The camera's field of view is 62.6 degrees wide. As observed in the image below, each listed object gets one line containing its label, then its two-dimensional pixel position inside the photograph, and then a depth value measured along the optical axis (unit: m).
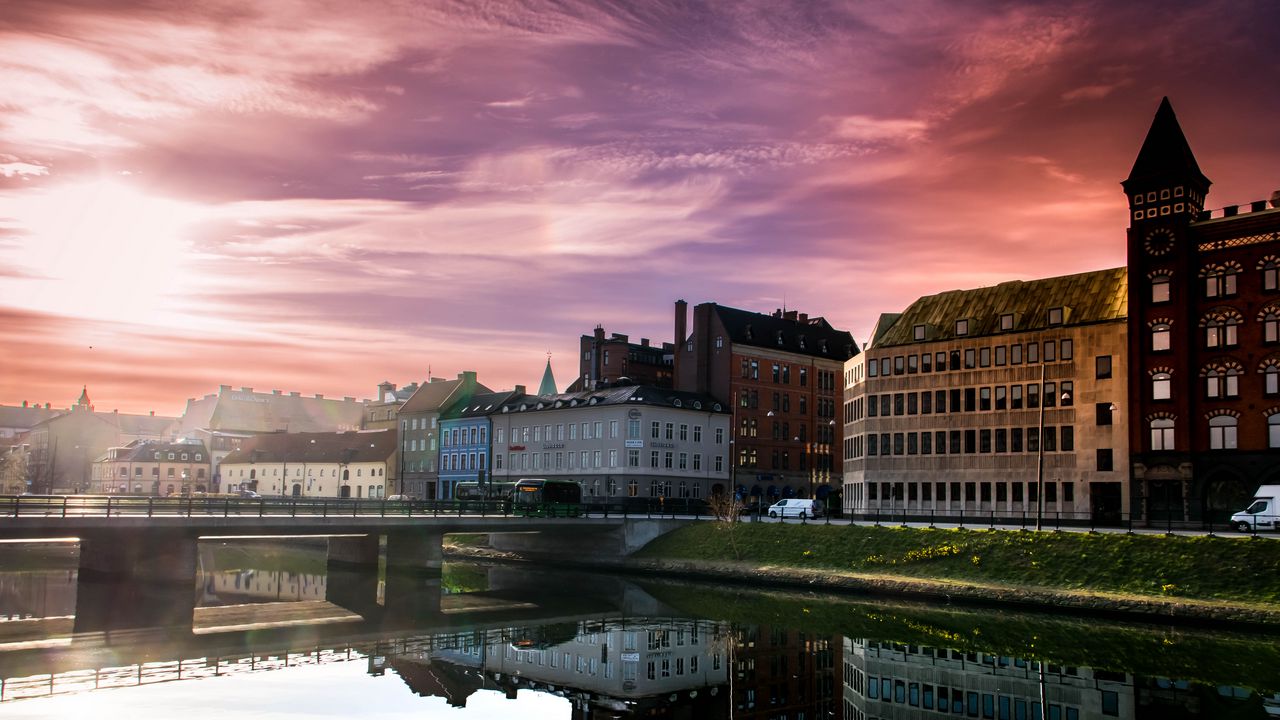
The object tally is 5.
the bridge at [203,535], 49.94
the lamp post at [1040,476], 58.37
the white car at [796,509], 84.31
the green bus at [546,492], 90.00
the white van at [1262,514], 57.16
